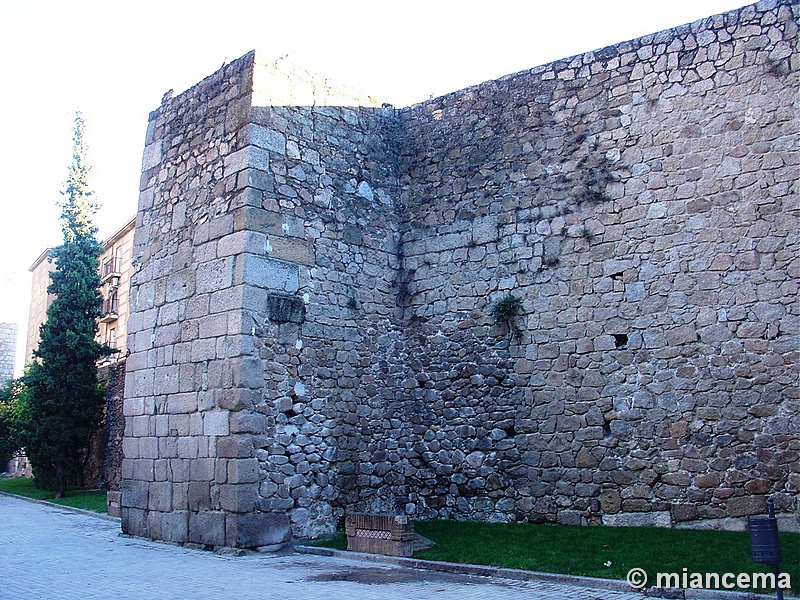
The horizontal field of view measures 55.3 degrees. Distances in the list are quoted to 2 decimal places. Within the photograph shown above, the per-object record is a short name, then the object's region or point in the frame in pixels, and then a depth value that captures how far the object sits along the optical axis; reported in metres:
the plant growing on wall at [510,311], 10.41
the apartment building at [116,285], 27.58
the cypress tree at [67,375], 20.61
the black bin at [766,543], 5.32
